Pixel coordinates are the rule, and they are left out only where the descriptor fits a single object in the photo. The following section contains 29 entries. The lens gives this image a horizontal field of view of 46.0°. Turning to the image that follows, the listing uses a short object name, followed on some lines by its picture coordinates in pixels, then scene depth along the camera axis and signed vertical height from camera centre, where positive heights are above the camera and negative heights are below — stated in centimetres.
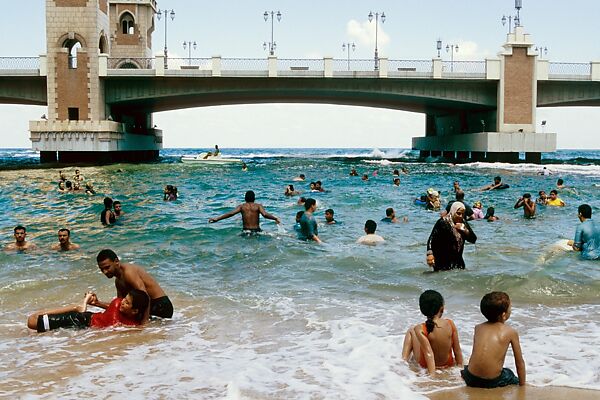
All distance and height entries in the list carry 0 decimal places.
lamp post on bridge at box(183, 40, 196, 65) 8644 +1151
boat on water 6564 -206
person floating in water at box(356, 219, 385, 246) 1606 -225
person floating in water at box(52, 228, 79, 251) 1503 -227
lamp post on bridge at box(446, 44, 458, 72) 8479 +1109
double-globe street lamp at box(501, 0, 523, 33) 5624 +1046
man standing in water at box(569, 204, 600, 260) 1326 -184
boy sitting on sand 640 -191
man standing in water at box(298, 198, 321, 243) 1625 -201
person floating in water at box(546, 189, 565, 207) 2448 -214
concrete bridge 5159 +396
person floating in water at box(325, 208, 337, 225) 1952 -214
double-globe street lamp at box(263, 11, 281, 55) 7231 +1207
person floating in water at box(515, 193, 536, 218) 2141 -204
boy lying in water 870 -220
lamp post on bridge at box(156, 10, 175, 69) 8550 +1519
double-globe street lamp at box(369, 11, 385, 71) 7419 +1267
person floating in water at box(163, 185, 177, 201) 2684 -209
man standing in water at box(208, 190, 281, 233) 1694 -182
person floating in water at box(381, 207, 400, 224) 2024 -225
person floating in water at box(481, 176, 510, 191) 3073 -202
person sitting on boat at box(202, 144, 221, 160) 6978 -156
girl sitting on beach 688 -196
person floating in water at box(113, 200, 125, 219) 2025 -200
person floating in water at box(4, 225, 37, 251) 1524 -224
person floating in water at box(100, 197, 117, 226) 1947 -209
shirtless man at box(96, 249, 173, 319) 869 -179
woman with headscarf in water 1086 -158
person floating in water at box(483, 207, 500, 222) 2056 -223
